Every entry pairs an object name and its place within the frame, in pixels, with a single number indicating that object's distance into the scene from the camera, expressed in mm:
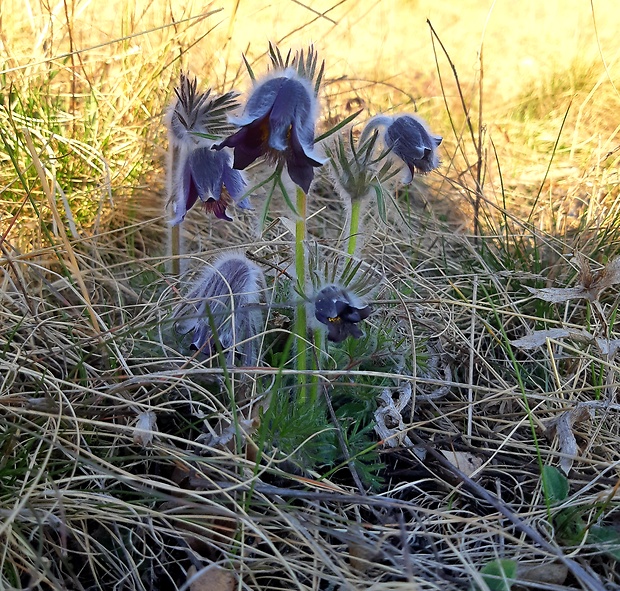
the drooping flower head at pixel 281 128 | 187
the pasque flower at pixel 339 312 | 209
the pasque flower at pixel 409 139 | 219
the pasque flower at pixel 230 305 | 239
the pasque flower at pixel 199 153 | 243
